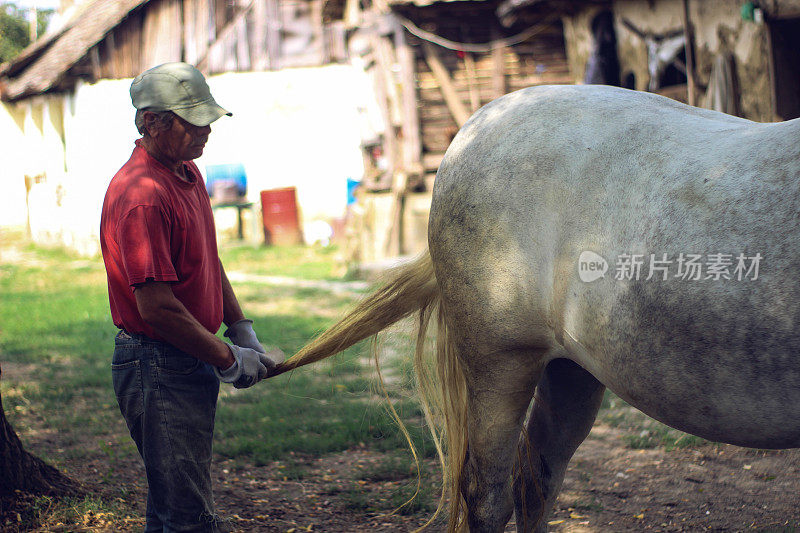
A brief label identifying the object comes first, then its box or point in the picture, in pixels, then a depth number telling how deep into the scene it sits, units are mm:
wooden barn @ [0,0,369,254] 14898
